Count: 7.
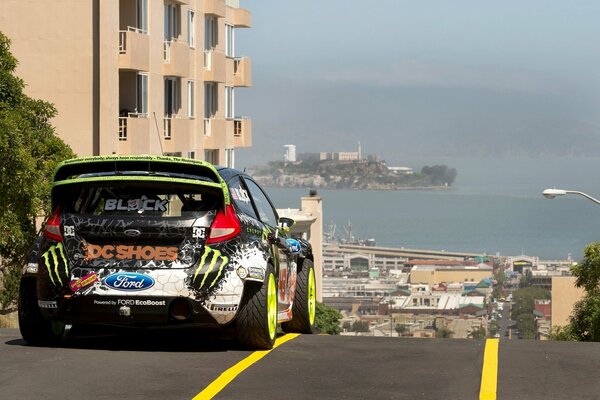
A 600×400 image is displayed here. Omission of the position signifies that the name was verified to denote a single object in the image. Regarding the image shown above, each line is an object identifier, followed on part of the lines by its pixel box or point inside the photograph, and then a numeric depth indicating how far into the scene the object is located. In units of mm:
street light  36781
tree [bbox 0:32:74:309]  26781
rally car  11039
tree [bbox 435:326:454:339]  74925
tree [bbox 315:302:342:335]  51475
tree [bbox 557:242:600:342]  36697
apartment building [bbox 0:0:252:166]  42469
